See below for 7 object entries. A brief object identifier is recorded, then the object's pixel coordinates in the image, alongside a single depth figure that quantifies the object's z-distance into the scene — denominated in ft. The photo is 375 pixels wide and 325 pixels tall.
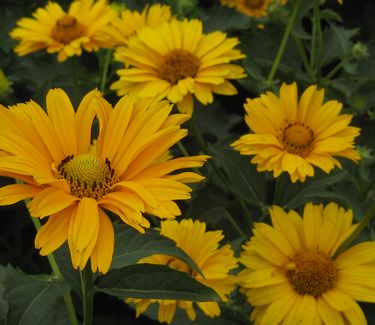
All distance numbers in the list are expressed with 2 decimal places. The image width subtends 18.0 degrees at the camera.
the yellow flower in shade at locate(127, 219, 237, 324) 1.71
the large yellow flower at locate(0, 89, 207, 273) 1.43
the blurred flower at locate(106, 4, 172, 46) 2.11
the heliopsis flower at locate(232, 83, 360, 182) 1.77
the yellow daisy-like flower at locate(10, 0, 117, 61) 2.14
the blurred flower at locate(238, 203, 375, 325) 1.67
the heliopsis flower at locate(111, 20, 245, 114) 1.90
